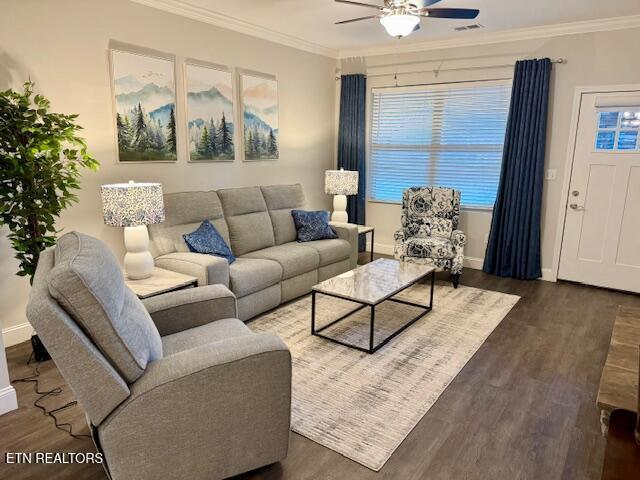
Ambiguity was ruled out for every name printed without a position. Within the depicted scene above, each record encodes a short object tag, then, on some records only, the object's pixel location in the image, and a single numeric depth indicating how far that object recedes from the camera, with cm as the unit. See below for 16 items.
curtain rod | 443
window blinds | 499
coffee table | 309
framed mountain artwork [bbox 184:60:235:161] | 400
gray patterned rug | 223
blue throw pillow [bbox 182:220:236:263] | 353
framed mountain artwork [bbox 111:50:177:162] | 344
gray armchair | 143
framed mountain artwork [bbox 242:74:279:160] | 454
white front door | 423
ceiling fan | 285
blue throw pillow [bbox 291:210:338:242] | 450
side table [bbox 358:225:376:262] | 500
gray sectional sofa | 337
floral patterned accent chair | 446
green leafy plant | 248
